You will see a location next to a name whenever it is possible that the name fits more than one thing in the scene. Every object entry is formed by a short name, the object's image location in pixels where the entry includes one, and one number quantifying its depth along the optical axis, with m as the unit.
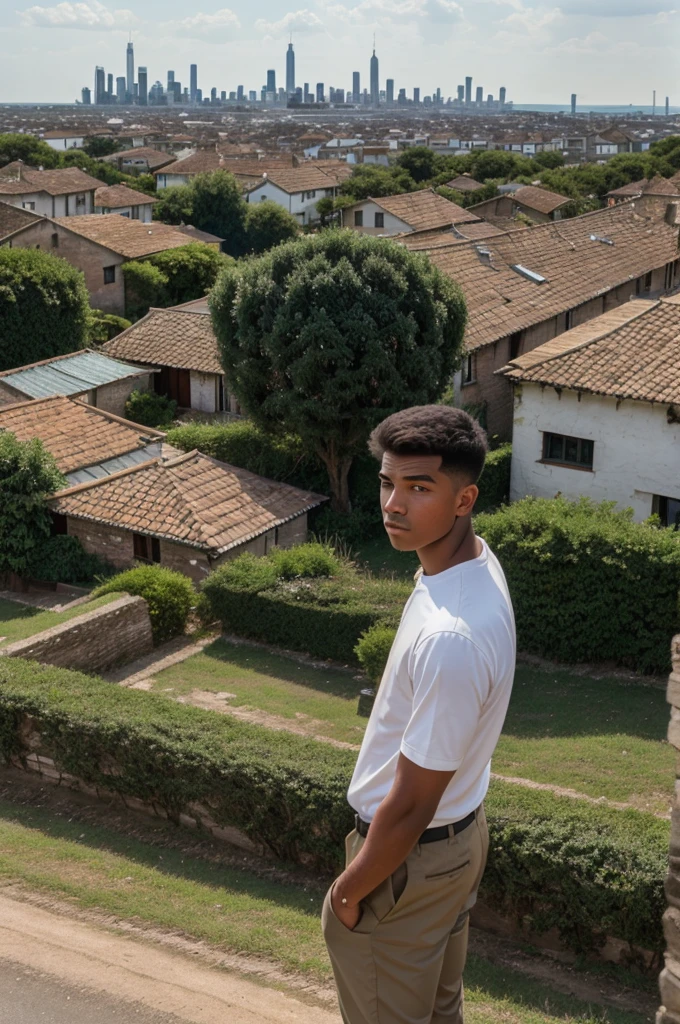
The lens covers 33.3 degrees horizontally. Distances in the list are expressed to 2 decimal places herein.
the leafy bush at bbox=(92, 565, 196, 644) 18.25
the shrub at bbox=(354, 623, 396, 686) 15.95
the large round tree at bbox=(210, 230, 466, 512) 23.00
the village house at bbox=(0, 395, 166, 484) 23.97
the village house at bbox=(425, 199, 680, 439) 28.59
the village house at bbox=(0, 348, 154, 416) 28.00
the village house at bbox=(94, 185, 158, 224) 66.44
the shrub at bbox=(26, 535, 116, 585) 21.73
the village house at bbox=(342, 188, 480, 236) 57.69
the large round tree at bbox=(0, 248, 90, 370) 33.41
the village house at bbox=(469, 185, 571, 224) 63.09
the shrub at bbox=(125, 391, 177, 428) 30.14
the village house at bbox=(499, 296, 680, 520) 21.91
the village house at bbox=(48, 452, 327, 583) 21.02
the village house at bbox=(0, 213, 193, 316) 43.38
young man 3.79
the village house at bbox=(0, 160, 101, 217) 63.41
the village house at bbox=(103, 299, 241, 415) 30.88
